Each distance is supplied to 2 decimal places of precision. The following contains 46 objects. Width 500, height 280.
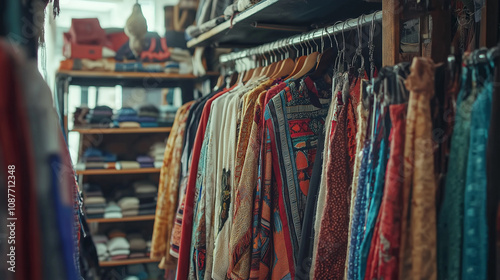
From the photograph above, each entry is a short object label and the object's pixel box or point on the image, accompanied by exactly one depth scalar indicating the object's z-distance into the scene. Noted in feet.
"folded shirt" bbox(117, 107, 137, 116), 9.29
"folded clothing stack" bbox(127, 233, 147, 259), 9.37
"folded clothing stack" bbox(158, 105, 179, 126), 9.56
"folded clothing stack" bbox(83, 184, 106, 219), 9.18
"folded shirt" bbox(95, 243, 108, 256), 9.11
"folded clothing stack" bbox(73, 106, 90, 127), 9.09
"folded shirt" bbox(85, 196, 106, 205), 9.23
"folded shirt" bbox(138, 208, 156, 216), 9.45
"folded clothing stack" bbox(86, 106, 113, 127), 9.13
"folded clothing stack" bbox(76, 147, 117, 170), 9.19
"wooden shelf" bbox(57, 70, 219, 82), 9.04
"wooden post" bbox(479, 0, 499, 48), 2.72
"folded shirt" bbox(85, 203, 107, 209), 9.22
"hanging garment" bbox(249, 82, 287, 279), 4.10
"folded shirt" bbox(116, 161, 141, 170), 9.34
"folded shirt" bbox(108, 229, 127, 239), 9.61
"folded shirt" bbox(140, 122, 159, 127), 9.41
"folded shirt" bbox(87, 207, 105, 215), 9.18
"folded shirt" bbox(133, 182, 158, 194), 9.59
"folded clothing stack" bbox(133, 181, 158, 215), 9.50
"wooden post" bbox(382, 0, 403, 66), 2.95
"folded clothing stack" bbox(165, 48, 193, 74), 9.66
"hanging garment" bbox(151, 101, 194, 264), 6.35
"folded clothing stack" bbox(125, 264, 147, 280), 9.29
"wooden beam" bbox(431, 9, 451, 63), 2.85
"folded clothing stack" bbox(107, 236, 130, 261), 9.14
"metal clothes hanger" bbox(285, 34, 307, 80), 4.72
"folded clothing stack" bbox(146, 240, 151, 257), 9.51
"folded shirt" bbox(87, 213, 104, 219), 9.15
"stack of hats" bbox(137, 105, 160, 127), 9.42
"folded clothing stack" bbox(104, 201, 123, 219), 9.22
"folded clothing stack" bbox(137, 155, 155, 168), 9.50
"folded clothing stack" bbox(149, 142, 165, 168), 9.60
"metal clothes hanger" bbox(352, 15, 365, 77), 3.72
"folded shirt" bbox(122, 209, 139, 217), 9.34
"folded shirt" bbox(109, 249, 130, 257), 9.14
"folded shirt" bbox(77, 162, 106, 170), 9.14
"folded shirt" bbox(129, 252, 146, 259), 9.38
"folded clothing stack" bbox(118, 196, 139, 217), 9.34
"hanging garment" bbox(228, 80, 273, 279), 4.13
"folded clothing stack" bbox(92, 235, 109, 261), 9.11
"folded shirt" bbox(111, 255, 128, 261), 9.14
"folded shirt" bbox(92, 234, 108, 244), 9.37
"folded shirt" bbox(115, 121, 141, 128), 9.25
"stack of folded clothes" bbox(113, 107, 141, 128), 9.26
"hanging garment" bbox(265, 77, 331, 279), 4.11
